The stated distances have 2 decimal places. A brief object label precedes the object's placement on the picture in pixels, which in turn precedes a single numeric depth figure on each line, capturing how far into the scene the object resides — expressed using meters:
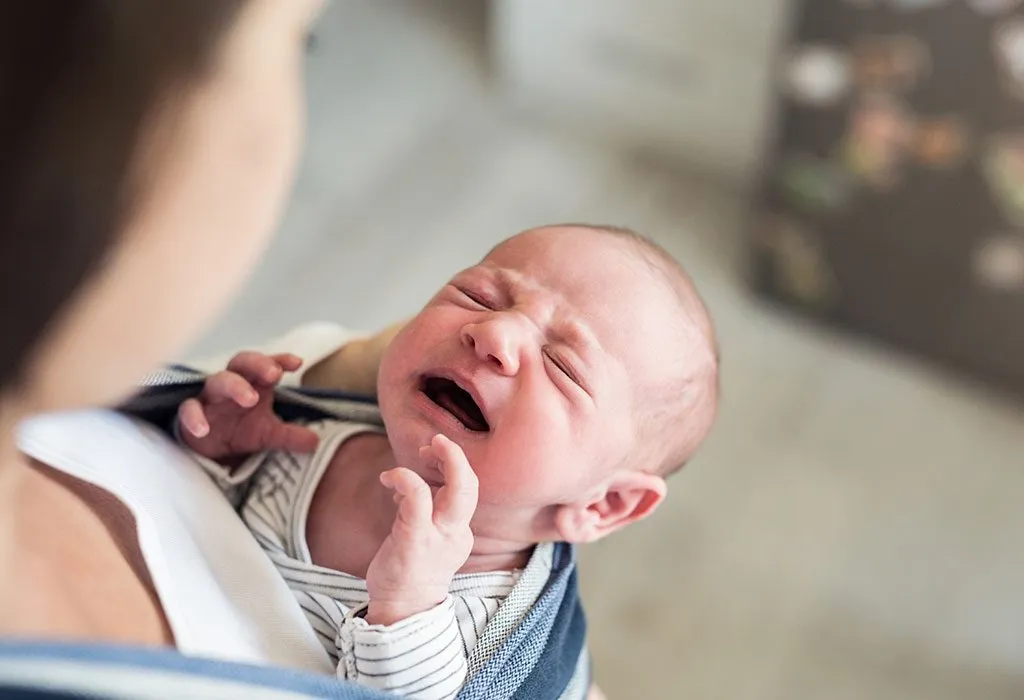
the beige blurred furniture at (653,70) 1.82
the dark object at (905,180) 1.35
